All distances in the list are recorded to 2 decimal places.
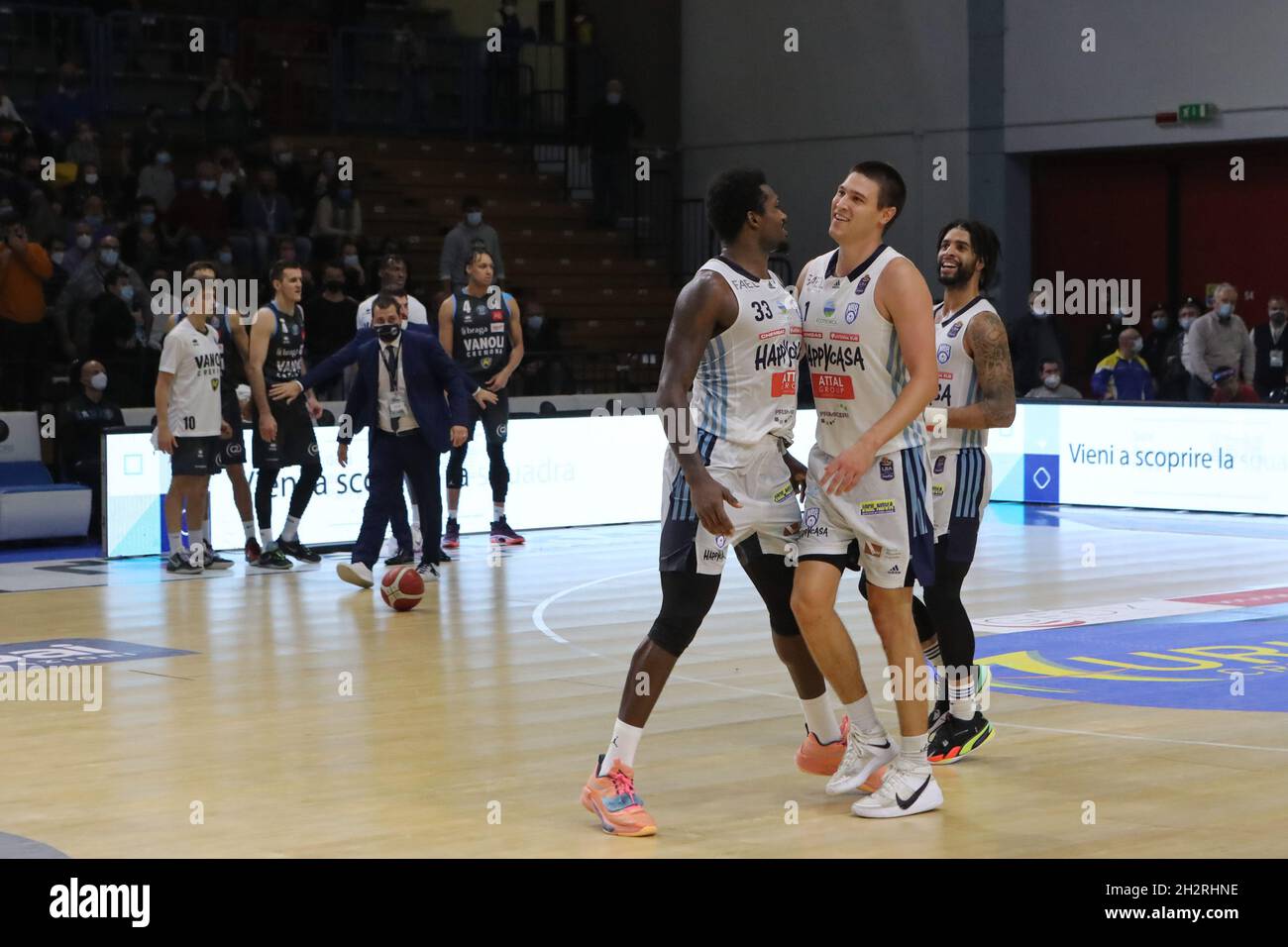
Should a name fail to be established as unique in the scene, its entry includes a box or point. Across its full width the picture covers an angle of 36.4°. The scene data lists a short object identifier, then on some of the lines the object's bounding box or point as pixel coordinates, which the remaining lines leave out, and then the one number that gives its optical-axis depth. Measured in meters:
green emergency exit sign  22.61
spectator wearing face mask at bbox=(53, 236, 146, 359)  17.91
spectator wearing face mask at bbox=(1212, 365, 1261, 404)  19.95
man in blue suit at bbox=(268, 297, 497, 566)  12.55
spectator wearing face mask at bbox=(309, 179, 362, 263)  21.17
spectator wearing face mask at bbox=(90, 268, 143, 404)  17.53
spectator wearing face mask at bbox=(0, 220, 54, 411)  17.61
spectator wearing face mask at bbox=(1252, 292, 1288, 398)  20.39
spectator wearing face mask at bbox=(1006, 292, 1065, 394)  21.16
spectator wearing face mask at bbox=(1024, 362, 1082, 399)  19.84
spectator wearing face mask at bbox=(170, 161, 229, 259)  20.17
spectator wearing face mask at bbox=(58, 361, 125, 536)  15.86
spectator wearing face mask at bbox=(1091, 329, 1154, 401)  20.09
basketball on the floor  11.46
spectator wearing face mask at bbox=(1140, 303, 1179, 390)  22.36
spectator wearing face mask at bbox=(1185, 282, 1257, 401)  20.30
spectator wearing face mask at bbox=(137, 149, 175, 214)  20.33
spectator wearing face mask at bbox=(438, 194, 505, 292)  19.59
